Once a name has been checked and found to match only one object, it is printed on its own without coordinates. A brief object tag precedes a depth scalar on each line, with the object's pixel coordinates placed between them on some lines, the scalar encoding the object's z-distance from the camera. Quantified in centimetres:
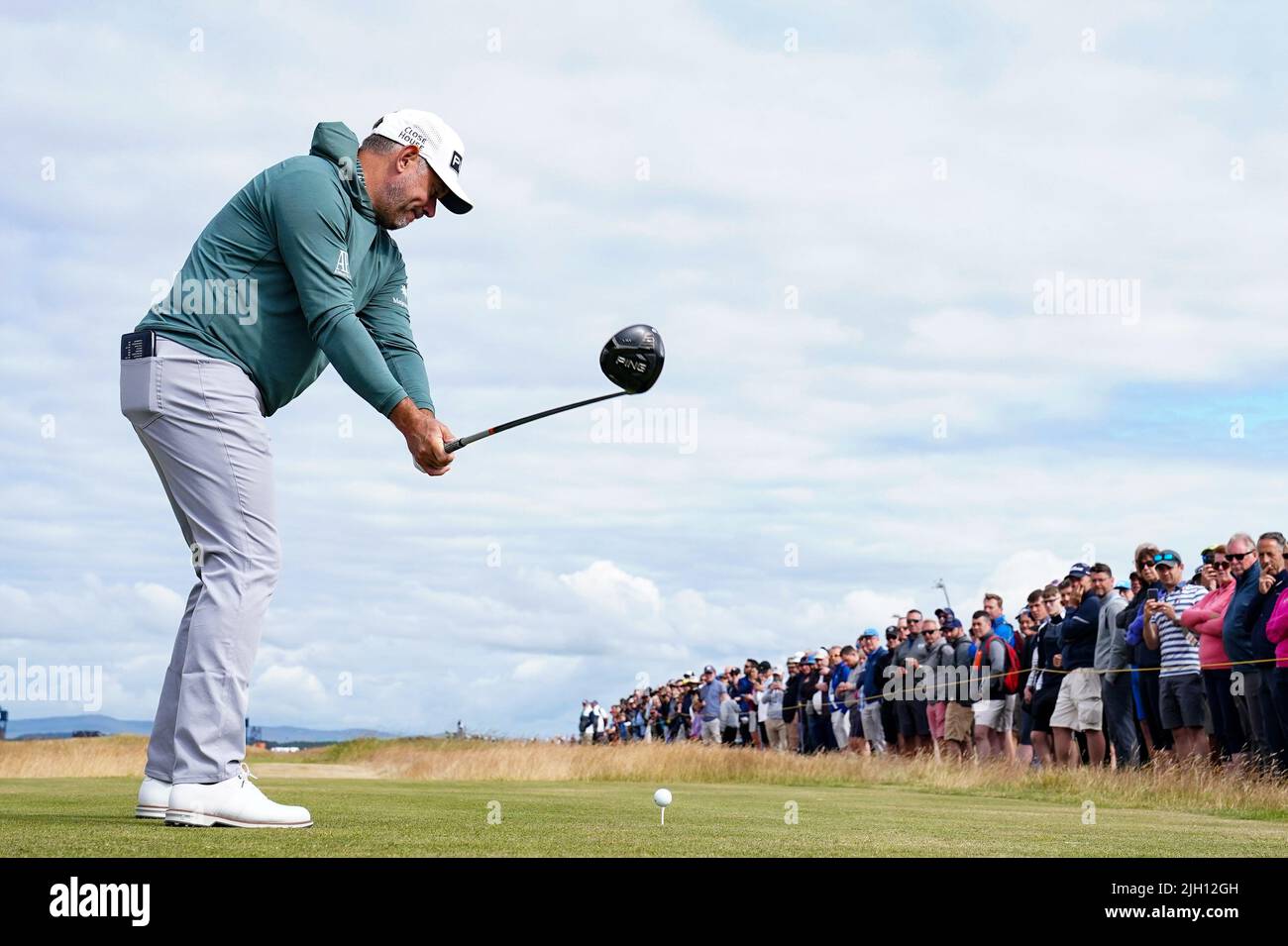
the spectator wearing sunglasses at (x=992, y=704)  2086
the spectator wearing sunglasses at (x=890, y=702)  2466
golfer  588
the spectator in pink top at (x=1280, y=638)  1408
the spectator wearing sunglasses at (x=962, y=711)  2170
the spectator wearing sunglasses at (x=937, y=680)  2234
